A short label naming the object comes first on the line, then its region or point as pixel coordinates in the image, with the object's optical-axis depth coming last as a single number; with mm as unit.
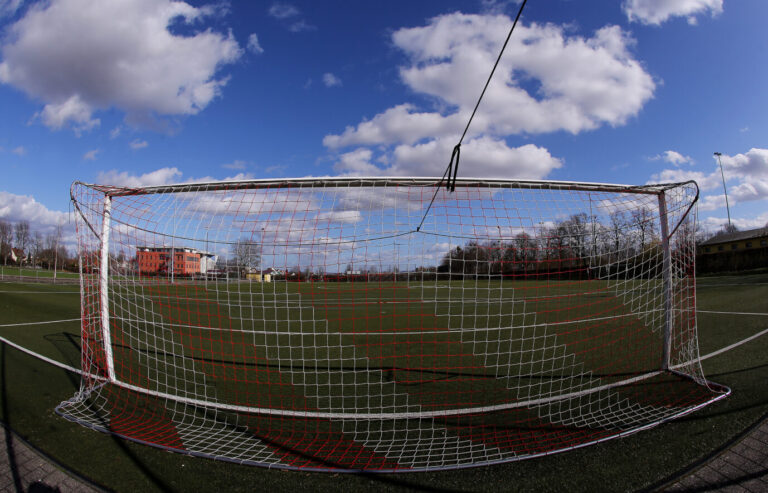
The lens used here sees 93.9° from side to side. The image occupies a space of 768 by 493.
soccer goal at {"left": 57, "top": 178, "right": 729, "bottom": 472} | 3244
